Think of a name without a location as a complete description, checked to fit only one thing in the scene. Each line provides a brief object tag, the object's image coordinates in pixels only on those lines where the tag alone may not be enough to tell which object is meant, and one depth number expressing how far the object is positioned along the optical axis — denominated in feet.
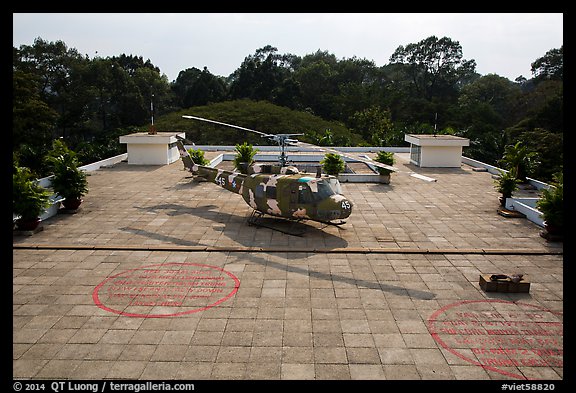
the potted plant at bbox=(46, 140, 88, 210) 64.28
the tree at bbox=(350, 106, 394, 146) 193.98
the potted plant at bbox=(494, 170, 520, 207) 68.85
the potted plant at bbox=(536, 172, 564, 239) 52.20
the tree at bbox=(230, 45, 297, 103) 233.55
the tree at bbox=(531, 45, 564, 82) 201.57
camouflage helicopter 52.34
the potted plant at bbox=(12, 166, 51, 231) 53.16
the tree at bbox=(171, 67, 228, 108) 237.25
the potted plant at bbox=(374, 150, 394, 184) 88.99
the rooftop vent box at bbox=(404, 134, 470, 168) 107.14
